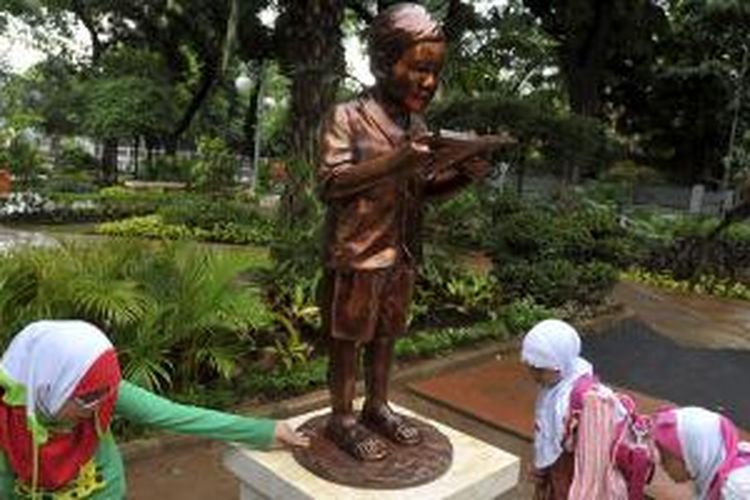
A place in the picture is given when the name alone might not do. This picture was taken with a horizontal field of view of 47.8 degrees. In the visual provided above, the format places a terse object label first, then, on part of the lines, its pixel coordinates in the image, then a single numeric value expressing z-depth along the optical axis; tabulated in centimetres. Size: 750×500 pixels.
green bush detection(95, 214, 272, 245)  1397
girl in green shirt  213
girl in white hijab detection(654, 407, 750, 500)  248
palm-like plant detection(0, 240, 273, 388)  508
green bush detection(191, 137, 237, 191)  2058
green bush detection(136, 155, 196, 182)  2458
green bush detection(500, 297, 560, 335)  789
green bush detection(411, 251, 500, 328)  794
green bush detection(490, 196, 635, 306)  861
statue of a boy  301
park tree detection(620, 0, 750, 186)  2370
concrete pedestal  310
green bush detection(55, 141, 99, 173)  2609
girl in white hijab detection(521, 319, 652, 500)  306
